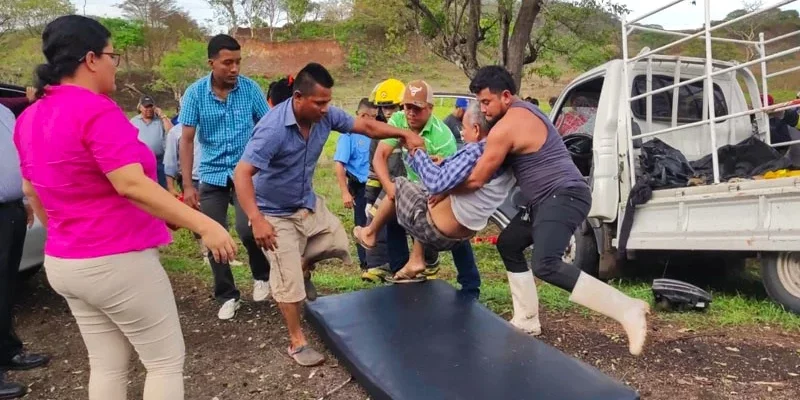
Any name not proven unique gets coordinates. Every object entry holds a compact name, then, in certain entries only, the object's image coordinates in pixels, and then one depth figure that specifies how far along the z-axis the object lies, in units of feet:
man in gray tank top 11.28
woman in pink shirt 7.17
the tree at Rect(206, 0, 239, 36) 140.36
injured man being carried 11.98
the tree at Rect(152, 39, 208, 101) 99.19
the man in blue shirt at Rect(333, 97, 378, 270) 19.19
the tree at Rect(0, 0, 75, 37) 101.81
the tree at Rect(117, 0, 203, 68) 121.80
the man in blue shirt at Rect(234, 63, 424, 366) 11.26
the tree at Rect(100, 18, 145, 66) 113.29
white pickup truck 14.21
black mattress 9.51
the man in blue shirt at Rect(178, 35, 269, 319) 13.96
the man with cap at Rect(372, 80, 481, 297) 13.87
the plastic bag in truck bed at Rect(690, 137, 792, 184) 16.83
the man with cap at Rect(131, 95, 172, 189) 25.26
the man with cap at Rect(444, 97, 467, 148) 22.53
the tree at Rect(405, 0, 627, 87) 29.63
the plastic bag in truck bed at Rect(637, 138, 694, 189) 17.08
